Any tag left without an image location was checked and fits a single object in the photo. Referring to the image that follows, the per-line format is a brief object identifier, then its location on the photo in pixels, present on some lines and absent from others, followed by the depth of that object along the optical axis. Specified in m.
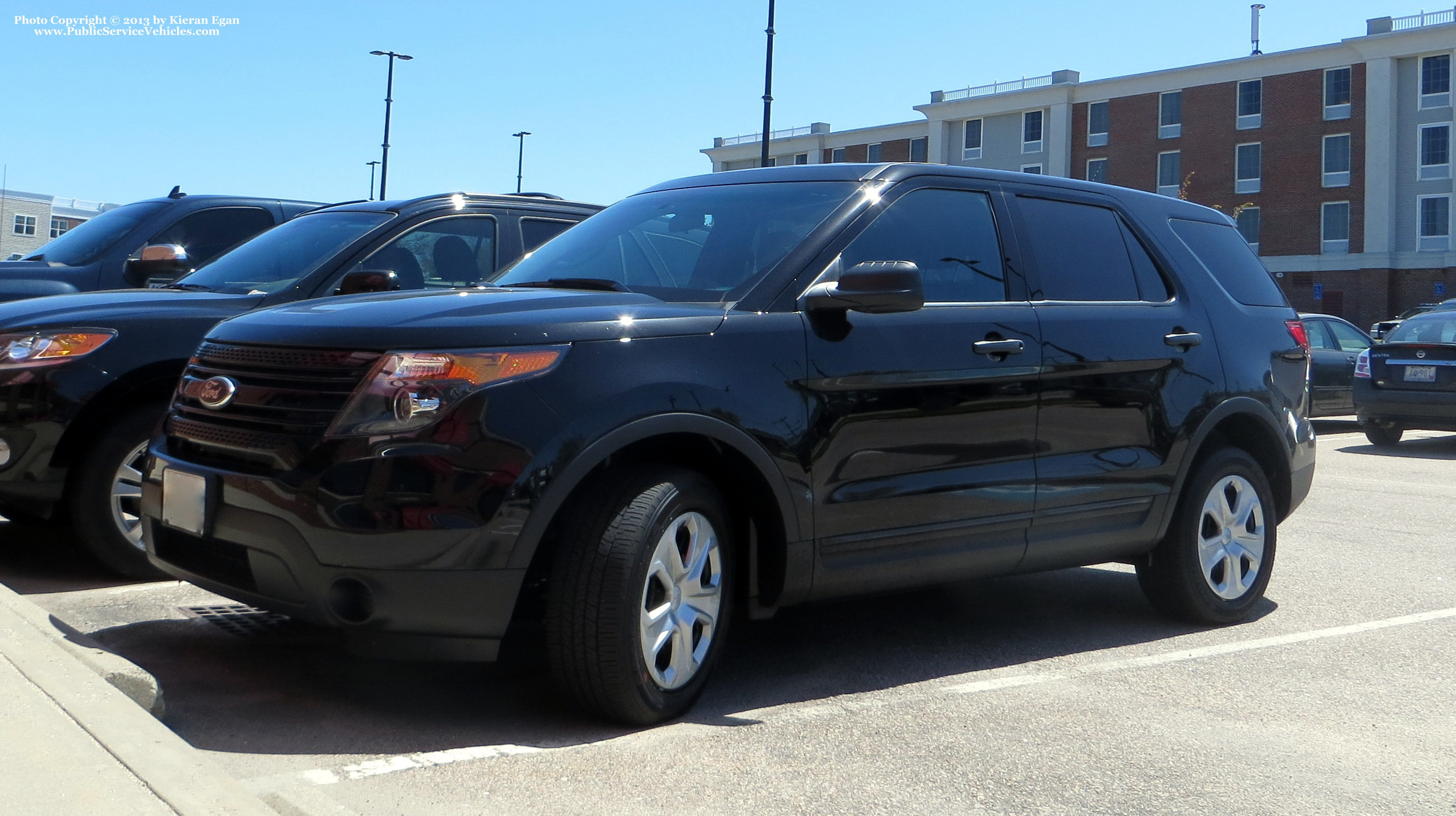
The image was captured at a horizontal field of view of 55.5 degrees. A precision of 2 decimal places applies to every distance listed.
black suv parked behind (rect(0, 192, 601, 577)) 5.46
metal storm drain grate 5.06
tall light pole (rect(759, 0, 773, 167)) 22.09
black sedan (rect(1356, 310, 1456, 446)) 14.64
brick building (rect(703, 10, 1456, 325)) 53.94
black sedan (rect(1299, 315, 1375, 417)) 17.34
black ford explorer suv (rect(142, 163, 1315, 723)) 3.69
